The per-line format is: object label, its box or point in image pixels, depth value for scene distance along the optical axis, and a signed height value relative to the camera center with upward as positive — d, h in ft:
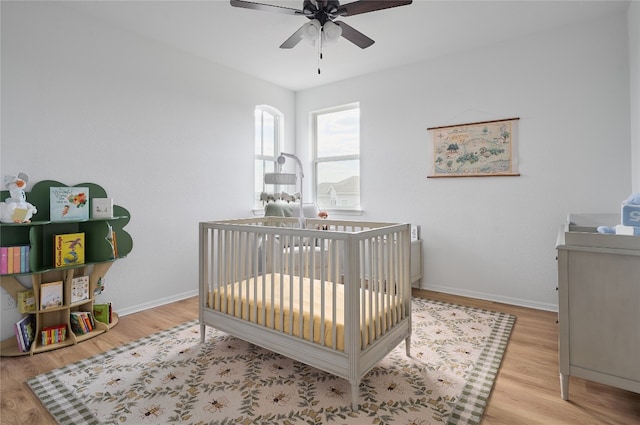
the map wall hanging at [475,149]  10.42 +2.08
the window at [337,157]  14.08 +2.46
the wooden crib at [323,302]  5.43 -1.72
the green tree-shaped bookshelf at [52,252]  7.50 -0.94
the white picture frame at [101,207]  8.68 +0.19
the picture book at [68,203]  8.05 +0.29
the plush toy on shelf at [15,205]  7.15 +0.22
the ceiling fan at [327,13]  6.69 +4.20
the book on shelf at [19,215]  7.16 +0.01
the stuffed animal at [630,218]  5.16 -0.10
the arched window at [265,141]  14.17 +3.19
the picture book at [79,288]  8.18 -1.82
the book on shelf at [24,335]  7.29 -2.63
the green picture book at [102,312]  8.80 -2.58
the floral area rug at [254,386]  5.21 -3.09
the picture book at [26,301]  7.53 -1.96
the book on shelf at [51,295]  7.64 -1.86
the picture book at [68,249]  7.82 -0.82
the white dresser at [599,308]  4.92 -1.48
